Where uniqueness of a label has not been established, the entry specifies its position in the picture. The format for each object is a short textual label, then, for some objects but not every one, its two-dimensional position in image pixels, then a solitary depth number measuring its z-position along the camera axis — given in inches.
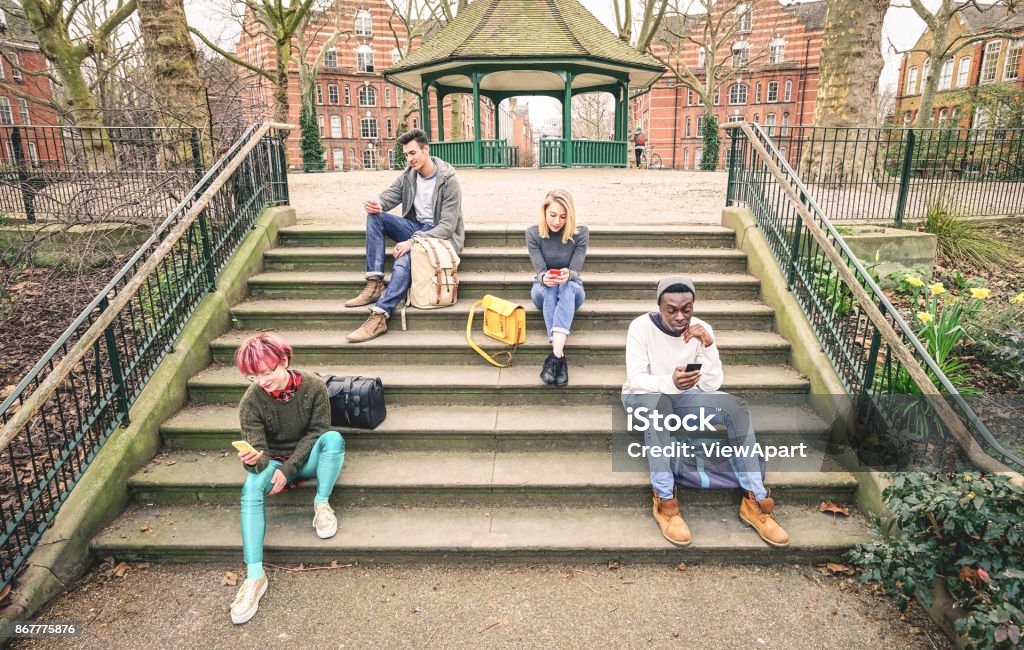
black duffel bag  150.3
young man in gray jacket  189.6
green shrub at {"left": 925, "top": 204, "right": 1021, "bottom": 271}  267.4
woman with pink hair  119.1
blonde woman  167.2
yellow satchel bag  175.2
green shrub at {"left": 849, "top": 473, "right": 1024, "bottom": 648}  87.6
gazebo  625.6
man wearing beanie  131.1
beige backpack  190.5
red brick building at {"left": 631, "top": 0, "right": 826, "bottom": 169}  1689.2
